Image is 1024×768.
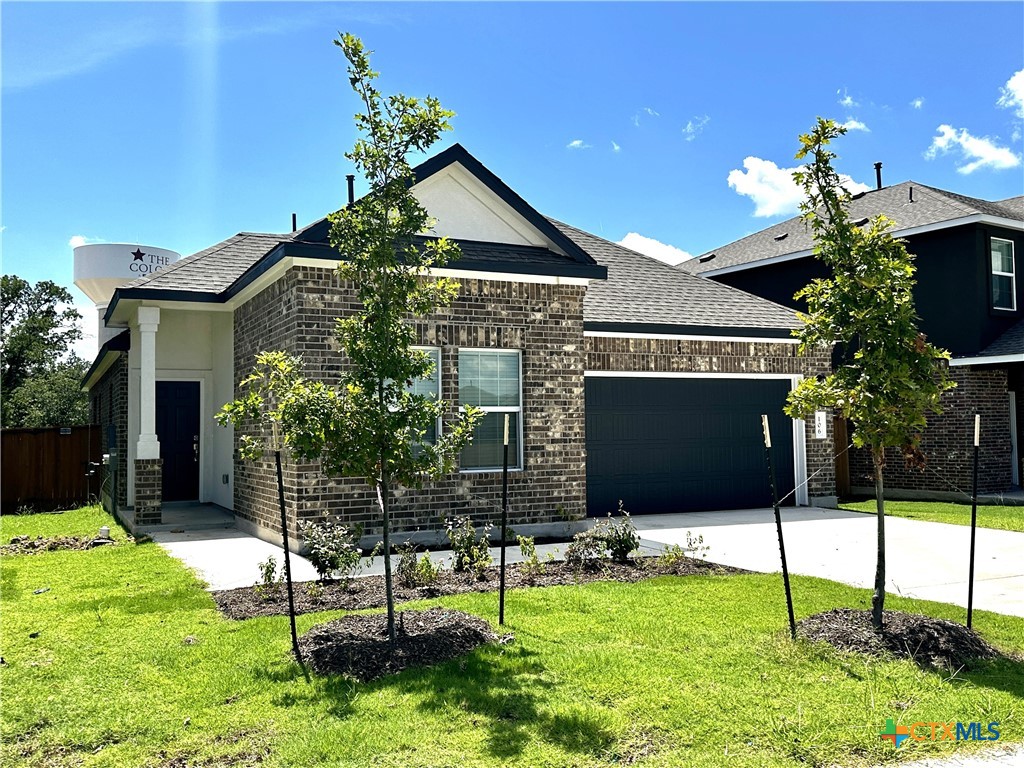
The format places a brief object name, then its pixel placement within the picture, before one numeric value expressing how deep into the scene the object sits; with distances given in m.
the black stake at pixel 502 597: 6.25
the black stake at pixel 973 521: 5.89
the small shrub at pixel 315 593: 7.14
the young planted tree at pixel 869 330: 5.92
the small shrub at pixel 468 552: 8.26
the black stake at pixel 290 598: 5.38
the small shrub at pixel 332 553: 7.53
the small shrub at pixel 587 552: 8.66
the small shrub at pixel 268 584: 7.23
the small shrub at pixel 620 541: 8.95
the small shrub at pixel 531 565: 8.24
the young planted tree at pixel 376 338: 5.79
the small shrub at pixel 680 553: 8.77
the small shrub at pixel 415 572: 7.76
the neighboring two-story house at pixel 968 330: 17.11
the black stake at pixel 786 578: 5.77
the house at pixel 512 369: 10.37
